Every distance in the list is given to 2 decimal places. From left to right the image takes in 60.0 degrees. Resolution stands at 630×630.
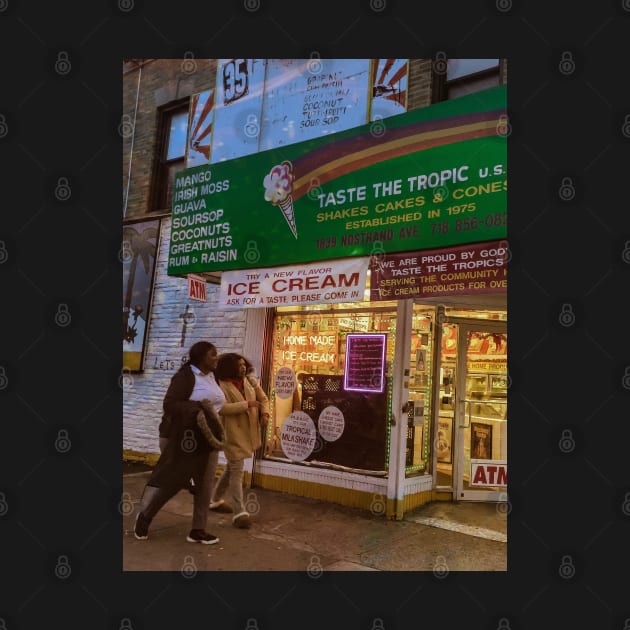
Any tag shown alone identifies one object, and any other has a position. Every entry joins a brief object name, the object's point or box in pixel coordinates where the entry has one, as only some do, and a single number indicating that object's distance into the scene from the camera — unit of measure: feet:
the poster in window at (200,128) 30.12
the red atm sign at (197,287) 24.68
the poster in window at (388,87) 23.75
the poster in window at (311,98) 24.77
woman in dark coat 16.87
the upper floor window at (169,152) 31.96
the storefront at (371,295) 18.19
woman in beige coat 19.22
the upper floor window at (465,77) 22.84
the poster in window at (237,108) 28.12
